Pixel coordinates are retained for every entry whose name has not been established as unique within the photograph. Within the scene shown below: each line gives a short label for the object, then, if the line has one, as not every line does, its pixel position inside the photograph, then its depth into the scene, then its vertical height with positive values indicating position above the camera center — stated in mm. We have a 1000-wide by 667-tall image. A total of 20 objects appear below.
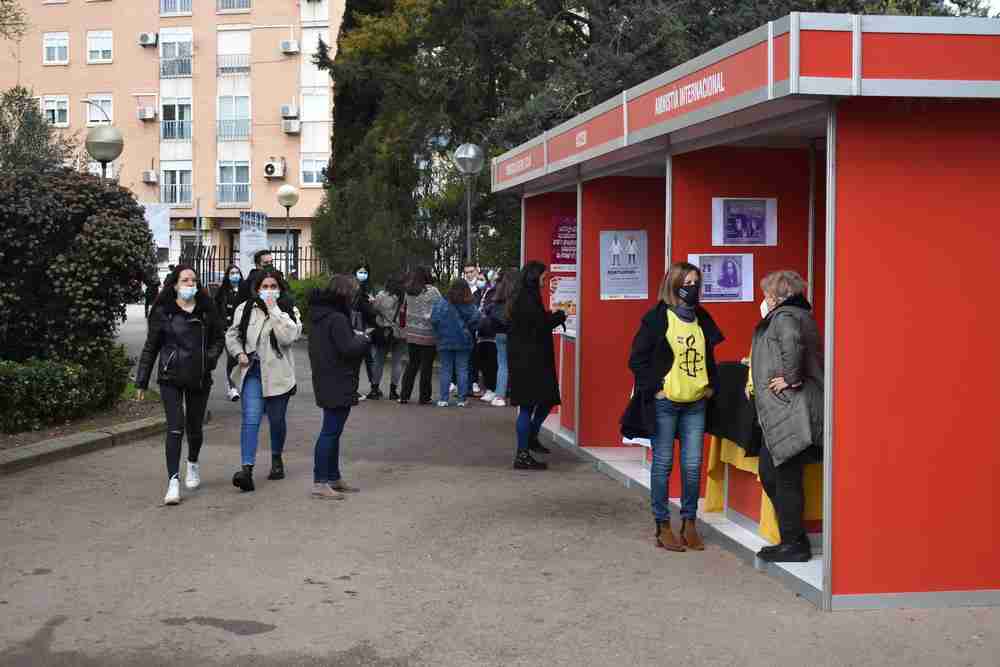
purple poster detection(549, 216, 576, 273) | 15734 +322
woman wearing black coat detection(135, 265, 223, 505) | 10555 -547
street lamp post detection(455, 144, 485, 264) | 23094 +1838
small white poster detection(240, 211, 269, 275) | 27469 +794
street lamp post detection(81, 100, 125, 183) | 19781 +1826
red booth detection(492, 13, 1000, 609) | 7211 -29
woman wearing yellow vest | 8766 -606
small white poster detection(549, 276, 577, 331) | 15547 -193
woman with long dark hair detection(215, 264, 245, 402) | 19469 -319
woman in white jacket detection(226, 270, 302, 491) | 11203 -595
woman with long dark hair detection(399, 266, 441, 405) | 17938 -561
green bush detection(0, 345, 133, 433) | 13500 -1116
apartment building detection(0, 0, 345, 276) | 61125 +7698
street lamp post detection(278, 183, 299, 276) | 36312 +2007
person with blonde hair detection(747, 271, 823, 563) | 8055 -665
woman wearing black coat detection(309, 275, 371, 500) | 10648 -612
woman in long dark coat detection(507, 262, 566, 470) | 12172 -641
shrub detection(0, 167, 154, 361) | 14453 +130
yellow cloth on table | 8695 -1345
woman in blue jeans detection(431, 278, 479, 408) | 17859 -707
